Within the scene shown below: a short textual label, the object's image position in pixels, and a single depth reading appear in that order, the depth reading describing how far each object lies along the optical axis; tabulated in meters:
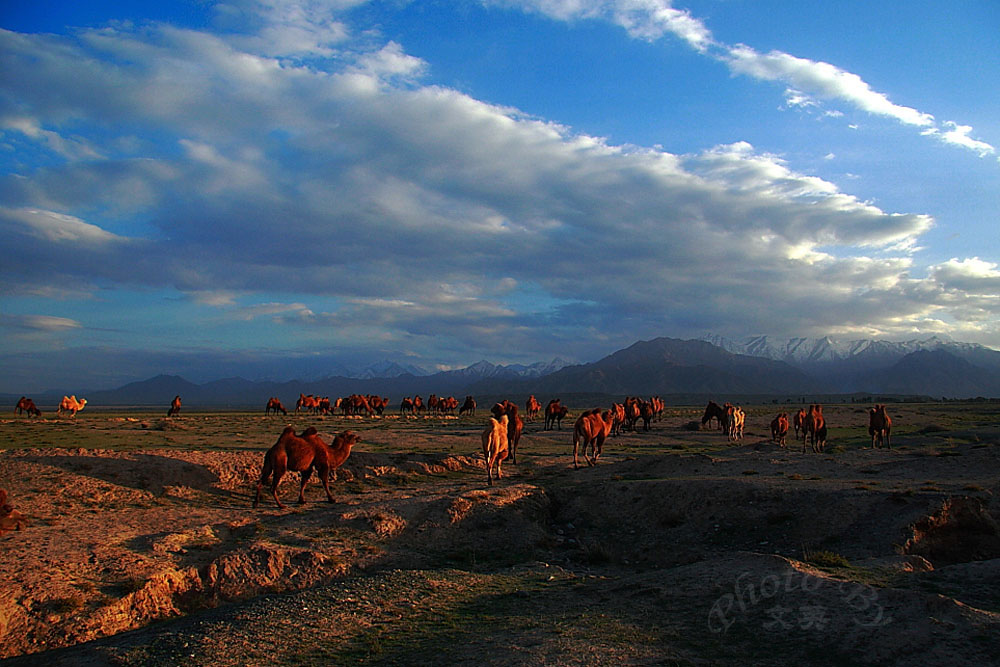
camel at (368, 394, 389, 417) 70.44
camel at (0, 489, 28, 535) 12.53
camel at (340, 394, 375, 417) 67.96
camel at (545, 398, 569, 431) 43.38
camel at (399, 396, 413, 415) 72.39
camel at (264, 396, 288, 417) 67.08
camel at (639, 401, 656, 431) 45.03
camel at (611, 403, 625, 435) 40.33
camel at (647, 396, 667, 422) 51.53
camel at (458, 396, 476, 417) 65.44
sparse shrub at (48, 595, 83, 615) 9.36
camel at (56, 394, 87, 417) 55.16
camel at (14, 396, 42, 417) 54.43
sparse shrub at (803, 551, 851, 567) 10.73
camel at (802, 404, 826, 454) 30.66
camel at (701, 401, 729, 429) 45.62
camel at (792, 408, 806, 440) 33.07
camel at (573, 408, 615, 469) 24.92
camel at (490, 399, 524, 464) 25.40
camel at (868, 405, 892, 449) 29.45
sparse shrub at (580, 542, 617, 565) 13.97
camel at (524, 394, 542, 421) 52.88
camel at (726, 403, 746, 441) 39.27
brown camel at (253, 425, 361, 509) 15.80
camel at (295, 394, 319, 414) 77.39
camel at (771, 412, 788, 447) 34.19
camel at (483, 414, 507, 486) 20.53
